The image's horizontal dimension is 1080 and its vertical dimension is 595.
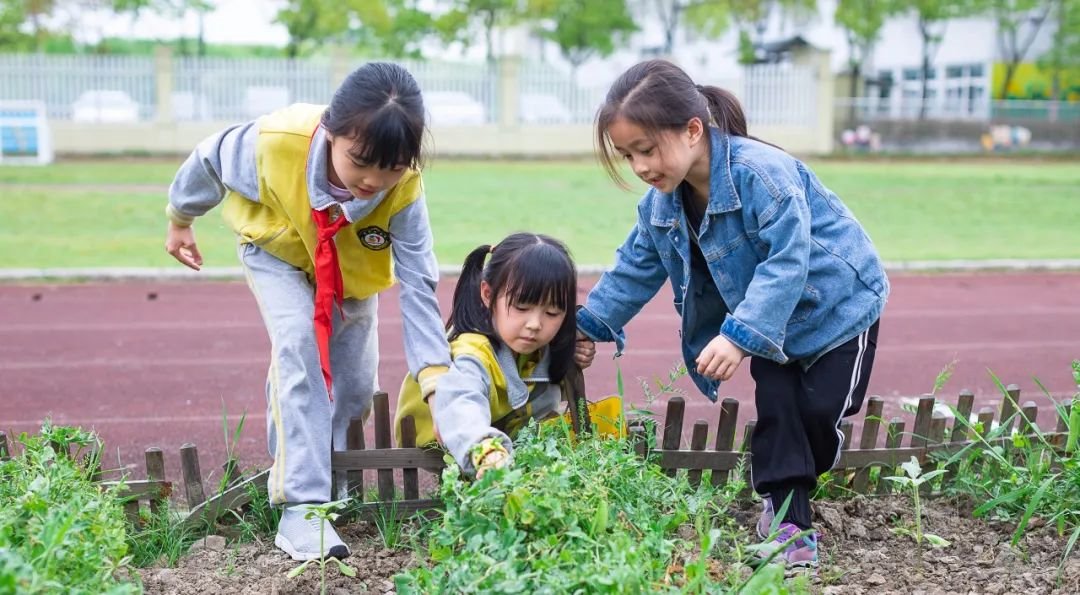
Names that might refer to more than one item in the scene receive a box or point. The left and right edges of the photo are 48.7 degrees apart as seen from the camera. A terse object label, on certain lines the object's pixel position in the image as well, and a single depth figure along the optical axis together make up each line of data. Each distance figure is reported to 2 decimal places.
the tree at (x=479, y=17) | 35.50
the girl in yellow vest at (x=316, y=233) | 3.22
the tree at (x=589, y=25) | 38.53
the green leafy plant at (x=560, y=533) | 2.31
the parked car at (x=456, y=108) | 28.41
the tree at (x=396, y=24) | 34.97
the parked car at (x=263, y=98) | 27.70
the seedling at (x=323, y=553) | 2.85
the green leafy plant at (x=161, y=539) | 3.32
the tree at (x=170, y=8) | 34.69
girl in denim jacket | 3.26
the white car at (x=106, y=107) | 26.70
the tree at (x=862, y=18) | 37.19
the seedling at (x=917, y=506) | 3.32
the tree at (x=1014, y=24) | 37.31
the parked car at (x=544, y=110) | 29.11
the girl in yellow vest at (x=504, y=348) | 3.32
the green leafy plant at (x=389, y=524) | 3.48
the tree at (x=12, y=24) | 33.31
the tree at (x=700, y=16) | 39.12
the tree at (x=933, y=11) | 37.12
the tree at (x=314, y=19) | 35.09
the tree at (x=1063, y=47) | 36.75
